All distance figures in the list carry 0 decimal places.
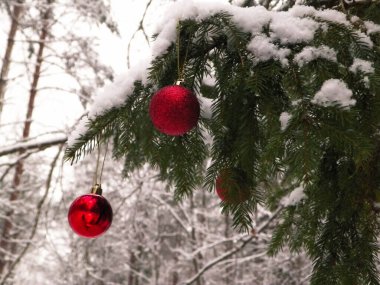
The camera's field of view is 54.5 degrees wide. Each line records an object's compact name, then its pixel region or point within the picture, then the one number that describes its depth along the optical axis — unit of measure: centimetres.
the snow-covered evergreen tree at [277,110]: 92
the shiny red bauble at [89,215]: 118
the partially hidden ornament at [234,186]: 110
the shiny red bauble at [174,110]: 99
